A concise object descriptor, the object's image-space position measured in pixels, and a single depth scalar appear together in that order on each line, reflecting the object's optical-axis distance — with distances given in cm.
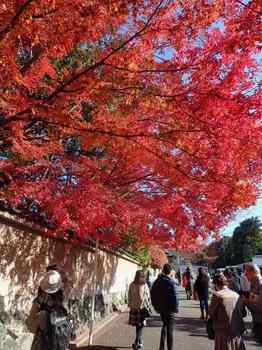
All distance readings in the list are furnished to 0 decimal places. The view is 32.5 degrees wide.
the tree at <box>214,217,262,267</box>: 6406
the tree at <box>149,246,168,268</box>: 2877
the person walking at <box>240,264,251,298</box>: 1031
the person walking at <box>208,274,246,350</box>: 584
